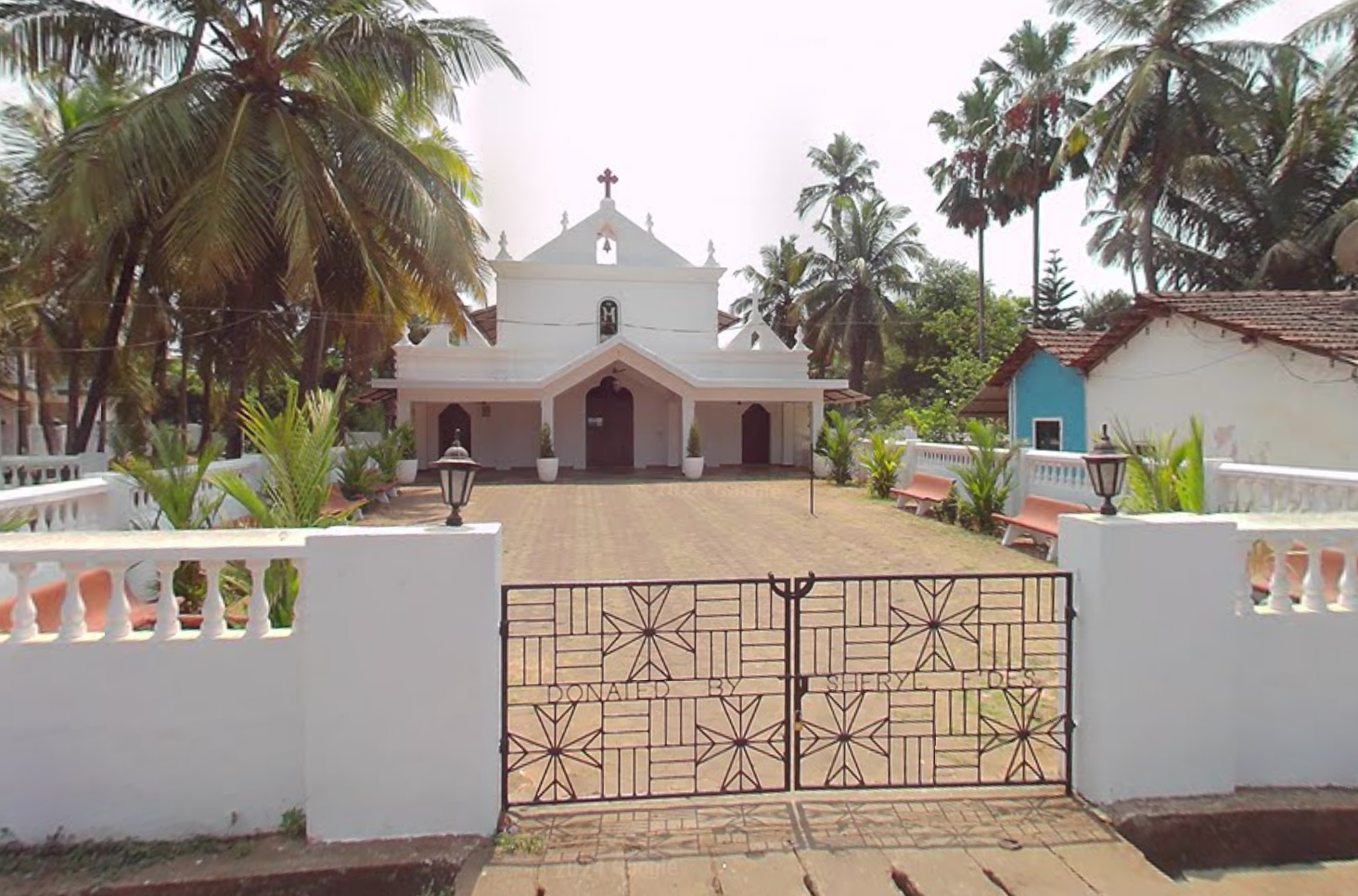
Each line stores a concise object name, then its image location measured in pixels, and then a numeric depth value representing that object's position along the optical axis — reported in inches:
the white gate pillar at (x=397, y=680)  125.4
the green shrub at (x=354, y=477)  531.5
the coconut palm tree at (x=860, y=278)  1300.4
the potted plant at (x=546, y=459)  787.4
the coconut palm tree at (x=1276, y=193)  820.0
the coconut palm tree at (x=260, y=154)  393.1
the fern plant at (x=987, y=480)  435.5
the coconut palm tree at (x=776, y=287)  1551.4
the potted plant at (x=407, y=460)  742.9
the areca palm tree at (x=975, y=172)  1130.0
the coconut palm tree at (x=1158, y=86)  808.3
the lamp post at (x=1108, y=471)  147.1
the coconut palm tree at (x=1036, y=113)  1016.2
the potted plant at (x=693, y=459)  818.2
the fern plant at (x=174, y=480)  234.5
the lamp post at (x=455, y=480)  133.0
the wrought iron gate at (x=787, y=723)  144.5
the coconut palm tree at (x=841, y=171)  1424.7
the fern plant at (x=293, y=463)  219.8
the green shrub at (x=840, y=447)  741.3
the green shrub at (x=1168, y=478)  246.3
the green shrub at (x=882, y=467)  622.2
